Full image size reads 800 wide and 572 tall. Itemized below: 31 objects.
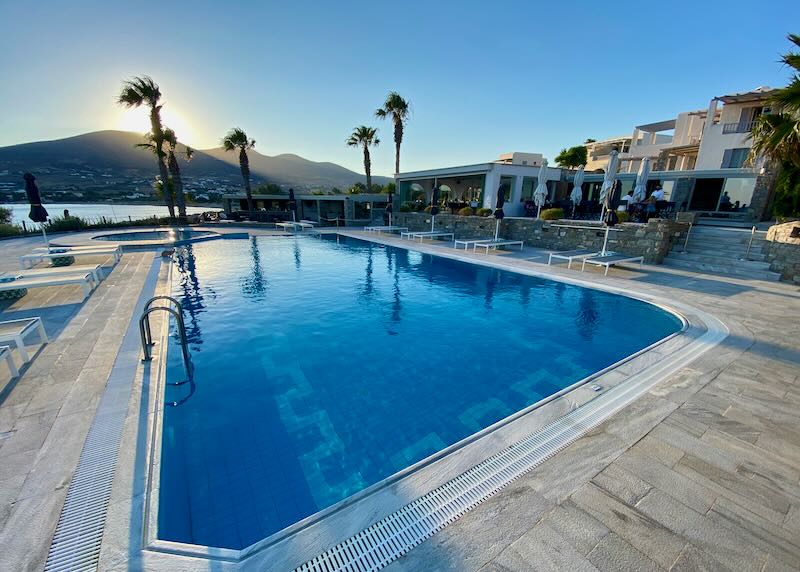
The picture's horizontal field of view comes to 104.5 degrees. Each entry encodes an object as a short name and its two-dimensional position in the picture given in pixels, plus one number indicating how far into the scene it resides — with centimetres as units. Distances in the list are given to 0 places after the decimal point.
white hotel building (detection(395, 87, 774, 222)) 1545
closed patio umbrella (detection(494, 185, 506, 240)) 1402
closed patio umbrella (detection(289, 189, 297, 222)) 2453
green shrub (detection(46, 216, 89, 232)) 1786
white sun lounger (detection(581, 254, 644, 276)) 991
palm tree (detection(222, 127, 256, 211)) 2533
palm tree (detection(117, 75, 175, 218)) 1969
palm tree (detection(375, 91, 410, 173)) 2630
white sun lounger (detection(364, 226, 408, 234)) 2027
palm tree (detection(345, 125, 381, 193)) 2800
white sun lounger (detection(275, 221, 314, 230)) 2085
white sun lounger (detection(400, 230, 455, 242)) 1696
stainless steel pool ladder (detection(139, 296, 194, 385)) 440
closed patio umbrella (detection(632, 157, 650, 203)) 1221
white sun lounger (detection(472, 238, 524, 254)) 1371
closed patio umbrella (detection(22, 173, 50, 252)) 937
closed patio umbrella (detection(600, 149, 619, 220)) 1168
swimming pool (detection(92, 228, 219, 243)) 1787
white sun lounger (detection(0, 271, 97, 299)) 625
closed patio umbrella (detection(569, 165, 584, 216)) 1453
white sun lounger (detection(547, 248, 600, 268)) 1046
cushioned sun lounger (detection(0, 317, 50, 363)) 402
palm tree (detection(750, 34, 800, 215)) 773
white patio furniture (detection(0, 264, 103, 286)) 701
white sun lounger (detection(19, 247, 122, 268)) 903
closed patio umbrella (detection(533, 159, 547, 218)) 1460
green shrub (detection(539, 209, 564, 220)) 1440
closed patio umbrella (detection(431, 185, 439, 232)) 1712
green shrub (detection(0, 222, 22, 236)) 1562
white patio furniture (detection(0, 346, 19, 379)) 370
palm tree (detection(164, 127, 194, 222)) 2159
